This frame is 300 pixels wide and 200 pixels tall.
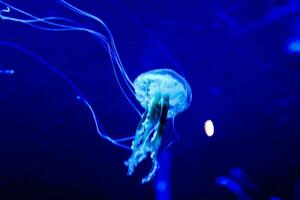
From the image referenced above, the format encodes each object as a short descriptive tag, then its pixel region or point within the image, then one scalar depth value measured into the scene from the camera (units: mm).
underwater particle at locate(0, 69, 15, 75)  3107
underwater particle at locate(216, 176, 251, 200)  3289
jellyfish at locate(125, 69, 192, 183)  3080
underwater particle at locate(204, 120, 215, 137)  3246
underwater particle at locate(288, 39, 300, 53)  3037
